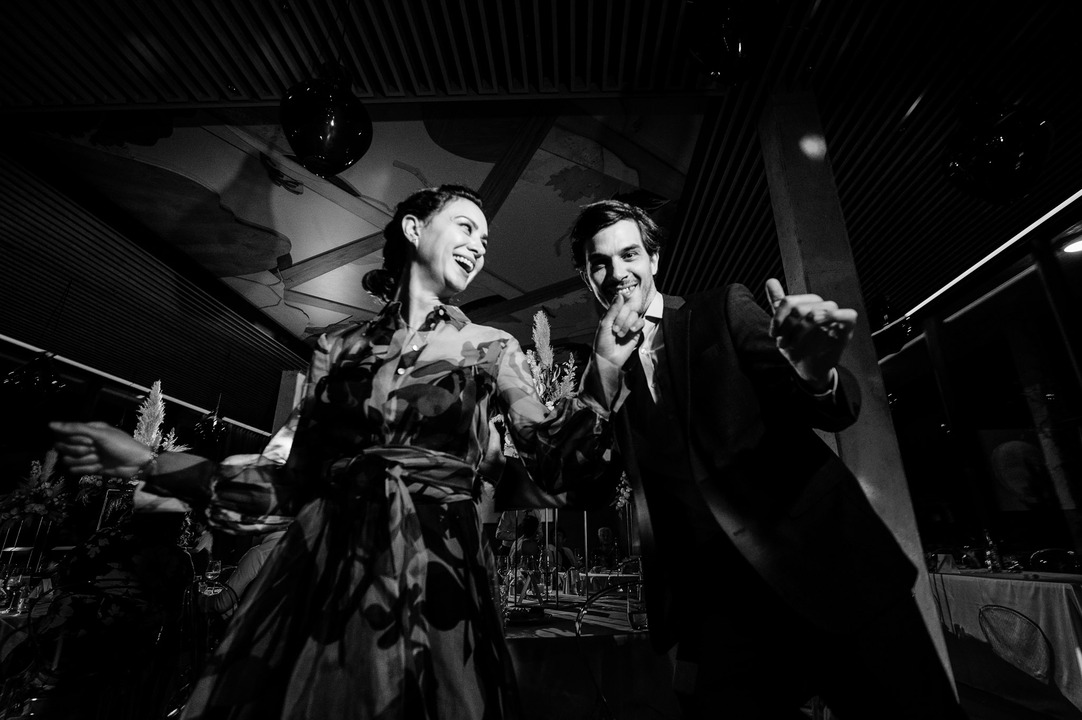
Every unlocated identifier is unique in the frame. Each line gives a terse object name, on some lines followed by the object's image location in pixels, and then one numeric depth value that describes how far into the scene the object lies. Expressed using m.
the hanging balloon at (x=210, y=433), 10.68
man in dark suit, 0.83
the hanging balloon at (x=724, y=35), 2.41
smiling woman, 0.77
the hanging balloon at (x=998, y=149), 3.03
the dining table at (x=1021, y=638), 3.25
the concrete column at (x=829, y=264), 2.73
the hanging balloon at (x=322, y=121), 2.63
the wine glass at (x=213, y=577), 4.59
